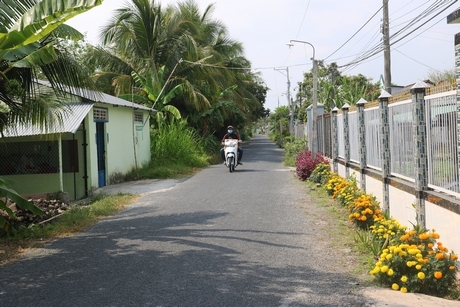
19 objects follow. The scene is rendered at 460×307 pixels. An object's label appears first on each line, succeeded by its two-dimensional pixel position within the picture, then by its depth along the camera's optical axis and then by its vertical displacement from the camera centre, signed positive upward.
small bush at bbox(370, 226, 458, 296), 5.47 -1.35
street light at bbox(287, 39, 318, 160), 19.08 +1.84
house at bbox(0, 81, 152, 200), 14.58 -0.07
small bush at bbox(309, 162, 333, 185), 14.52 -0.85
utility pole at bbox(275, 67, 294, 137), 50.26 +4.86
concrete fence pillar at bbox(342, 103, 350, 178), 12.98 +0.18
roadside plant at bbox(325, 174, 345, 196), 12.12 -0.95
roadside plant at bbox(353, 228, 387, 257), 6.82 -1.38
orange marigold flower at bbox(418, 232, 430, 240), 5.90 -1.08
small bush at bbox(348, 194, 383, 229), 8.41 -1.15
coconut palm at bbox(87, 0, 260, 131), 24.38 +4.66
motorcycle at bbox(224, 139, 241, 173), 19.80 -0.18
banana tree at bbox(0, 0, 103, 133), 6.29 +1.45
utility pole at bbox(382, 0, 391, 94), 22.73 +4.05
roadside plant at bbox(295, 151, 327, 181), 16.61 -0.68
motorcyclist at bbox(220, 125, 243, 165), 20.11 +0.47
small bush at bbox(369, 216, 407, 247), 6.67 -1.18
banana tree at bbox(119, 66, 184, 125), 23.98 +2.57
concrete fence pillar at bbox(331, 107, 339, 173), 15.08 +0.06
